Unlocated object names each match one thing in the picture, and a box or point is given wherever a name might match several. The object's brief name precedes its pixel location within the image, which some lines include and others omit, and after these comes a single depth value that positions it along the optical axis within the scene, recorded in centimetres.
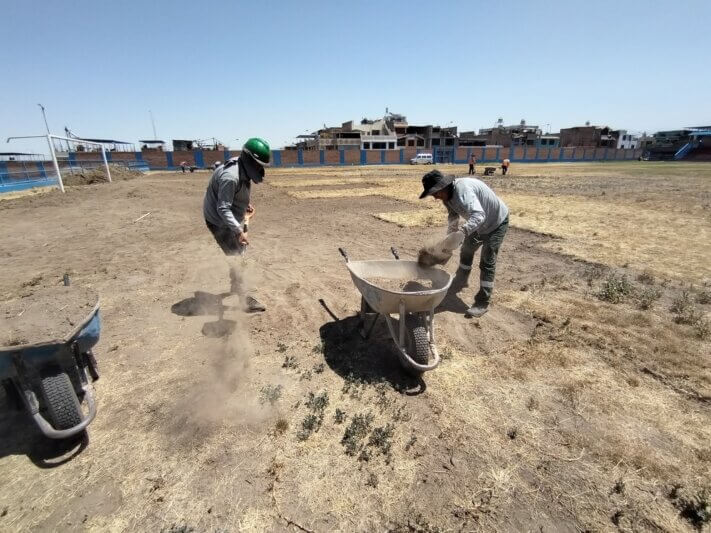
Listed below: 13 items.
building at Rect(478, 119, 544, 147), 7819
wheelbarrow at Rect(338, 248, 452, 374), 307
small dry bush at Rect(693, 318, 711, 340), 400
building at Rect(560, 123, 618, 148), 8038
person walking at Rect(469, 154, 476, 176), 2551
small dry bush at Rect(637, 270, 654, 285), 562
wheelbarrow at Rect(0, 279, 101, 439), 232
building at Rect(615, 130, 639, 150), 8363
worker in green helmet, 391
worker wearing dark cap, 391
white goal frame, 1677
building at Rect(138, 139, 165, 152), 5732
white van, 5256
